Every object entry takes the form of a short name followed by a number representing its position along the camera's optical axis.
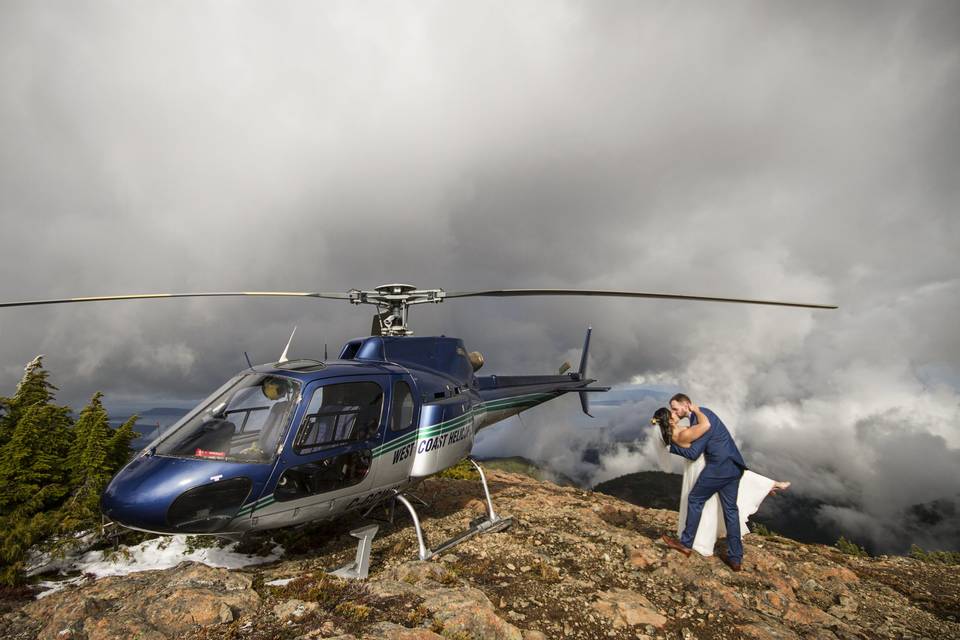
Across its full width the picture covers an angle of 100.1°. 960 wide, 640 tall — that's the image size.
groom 6.46
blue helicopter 4.94
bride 6.56
